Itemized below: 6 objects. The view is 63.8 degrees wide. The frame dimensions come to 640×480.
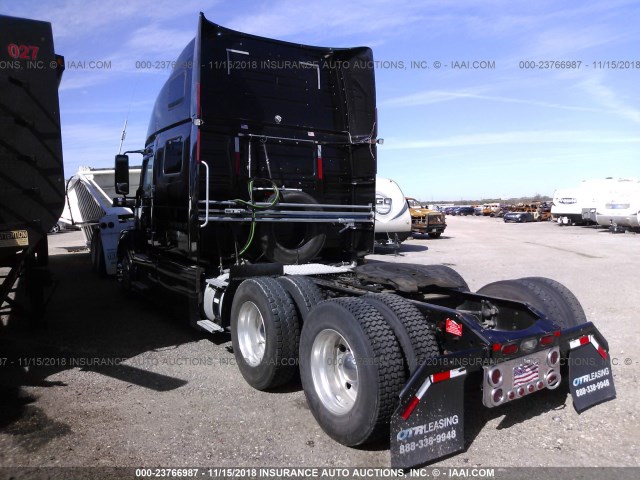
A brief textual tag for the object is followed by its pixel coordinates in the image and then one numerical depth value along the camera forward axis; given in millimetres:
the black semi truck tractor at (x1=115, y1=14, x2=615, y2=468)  3293
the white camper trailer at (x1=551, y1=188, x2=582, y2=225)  31016
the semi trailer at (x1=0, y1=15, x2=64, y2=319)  4902
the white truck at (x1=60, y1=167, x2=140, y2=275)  11305
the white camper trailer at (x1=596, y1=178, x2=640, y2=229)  23891
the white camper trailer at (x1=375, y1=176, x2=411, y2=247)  15438
